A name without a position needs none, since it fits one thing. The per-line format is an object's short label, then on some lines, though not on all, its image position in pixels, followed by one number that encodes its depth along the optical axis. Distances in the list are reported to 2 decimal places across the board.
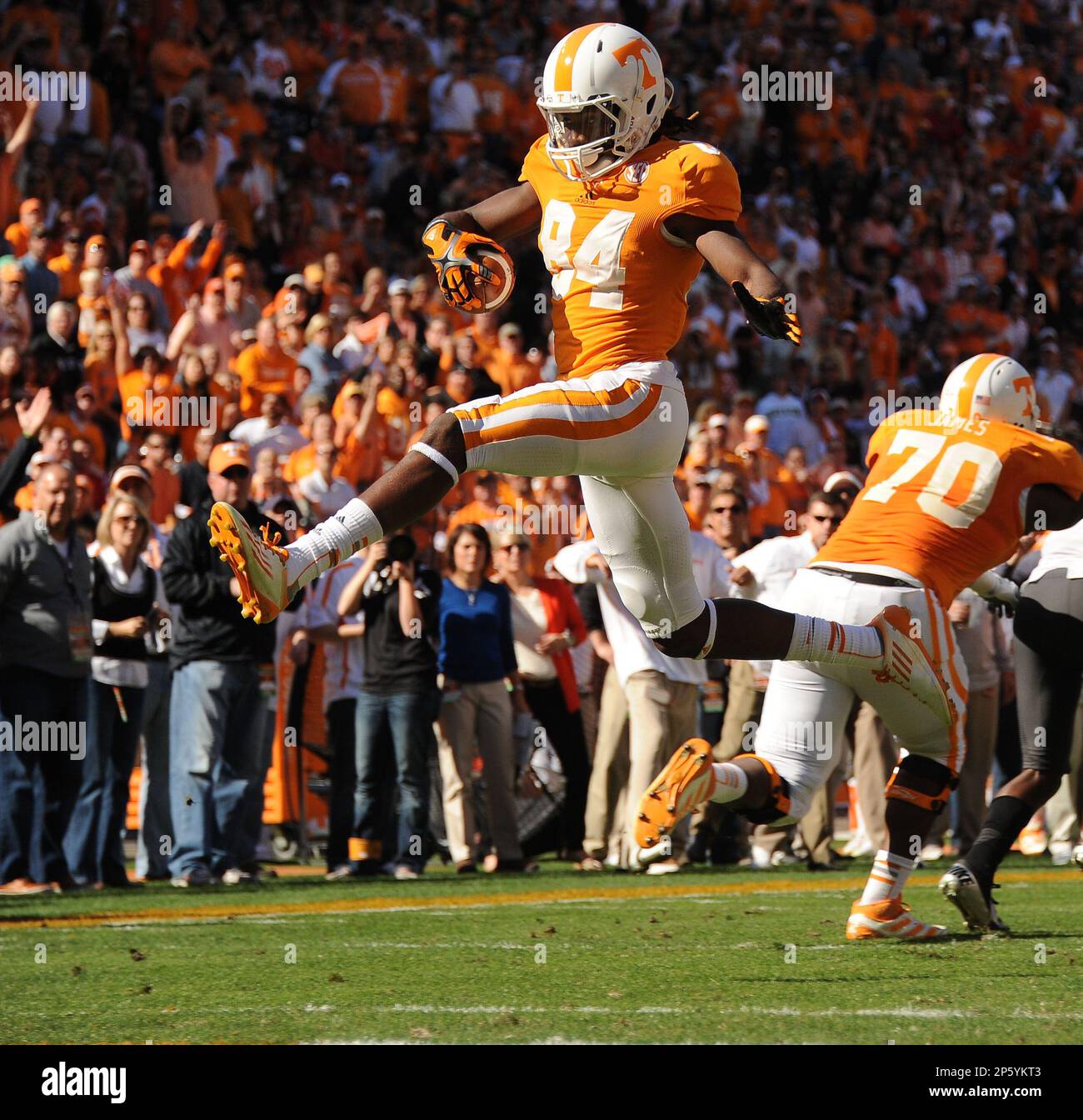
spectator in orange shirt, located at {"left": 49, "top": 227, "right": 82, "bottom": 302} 13.80
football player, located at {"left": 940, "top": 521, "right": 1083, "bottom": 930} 7.28
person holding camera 10.86
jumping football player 5.95
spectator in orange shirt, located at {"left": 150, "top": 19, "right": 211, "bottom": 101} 16.19
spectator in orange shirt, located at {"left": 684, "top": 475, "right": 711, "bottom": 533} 12.33
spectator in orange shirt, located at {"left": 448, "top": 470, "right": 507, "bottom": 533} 12.53
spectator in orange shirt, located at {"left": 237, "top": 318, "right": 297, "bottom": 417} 13.88
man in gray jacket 9.88
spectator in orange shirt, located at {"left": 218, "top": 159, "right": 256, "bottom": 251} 15.82
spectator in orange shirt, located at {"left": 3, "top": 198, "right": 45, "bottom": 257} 13.52
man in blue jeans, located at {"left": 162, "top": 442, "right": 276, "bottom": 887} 10.35
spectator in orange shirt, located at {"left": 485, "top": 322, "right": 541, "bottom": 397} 14.89
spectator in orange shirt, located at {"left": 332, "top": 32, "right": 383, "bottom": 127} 17.58
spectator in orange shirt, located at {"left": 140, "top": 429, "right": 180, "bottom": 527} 12.52
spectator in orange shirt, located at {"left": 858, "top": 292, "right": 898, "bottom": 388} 19.39
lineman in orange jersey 6.98
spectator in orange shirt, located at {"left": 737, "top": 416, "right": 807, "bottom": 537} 14.73
